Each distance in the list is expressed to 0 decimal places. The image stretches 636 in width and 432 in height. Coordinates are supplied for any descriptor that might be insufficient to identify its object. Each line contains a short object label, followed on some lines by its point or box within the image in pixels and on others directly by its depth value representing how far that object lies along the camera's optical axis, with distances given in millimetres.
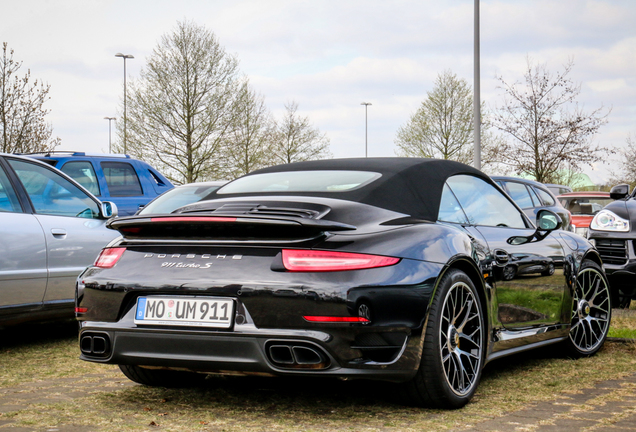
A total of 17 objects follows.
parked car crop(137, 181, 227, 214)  9953
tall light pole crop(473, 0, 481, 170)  17844
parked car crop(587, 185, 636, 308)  7859
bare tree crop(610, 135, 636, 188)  49125
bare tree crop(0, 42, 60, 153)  24000
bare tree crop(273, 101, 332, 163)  43750
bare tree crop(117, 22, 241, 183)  33625
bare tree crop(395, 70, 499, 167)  41688
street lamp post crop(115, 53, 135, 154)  43750
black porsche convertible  3441
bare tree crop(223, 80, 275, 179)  34625
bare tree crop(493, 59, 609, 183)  31547
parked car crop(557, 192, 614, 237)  15688
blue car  12148
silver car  5621
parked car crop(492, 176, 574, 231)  11828
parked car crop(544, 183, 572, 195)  21127
